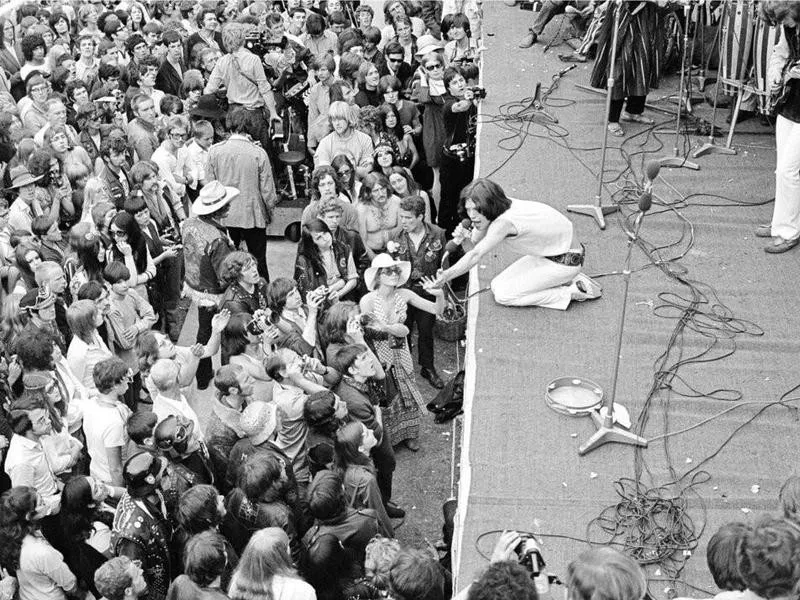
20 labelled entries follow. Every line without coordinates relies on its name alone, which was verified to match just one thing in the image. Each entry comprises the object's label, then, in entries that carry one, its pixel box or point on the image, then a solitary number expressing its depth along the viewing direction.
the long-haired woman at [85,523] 4.19
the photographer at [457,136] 7.96
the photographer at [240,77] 8.44
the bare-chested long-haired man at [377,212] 6.66
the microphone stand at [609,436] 4.58
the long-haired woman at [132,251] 6.28
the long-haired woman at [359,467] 4.36
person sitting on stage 5.46
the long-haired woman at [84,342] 5.26
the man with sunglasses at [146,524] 4.02
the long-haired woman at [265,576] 3.53
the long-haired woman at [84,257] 5.95
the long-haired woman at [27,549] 4.03
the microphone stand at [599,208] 6.45
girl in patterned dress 5.81
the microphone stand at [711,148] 7.38
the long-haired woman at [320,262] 6.14
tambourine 4.85
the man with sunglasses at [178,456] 4.32
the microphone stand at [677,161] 7.18
